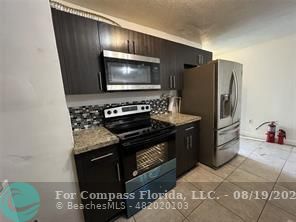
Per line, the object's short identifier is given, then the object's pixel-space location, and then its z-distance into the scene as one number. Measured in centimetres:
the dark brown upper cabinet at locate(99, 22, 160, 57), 147
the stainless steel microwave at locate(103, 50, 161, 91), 148
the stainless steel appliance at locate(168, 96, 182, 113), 251
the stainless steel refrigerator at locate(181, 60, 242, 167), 198
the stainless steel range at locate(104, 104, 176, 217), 136
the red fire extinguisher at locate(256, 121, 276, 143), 300
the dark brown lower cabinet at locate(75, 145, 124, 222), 115
